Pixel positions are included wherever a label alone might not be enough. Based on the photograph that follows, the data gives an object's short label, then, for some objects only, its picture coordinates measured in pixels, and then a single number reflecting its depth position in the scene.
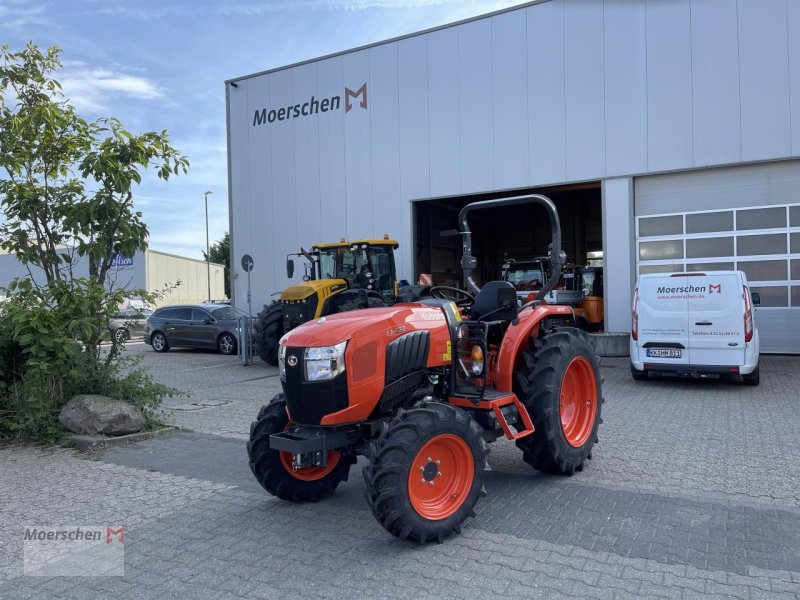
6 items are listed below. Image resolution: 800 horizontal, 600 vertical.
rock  6.83
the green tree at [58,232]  6.98
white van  9.76
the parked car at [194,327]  17.70
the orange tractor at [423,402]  3.96
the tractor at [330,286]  12.66
